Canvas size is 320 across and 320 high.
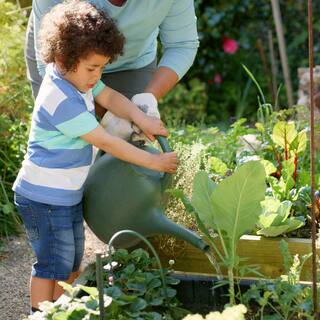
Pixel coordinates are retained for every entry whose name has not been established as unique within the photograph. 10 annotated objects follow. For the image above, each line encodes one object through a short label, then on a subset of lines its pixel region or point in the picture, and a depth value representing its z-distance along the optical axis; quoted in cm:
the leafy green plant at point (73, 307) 206
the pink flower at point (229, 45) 666
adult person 292
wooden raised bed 285
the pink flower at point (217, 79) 672
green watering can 250
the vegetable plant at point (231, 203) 227
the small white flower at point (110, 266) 232
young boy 250
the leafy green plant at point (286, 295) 217
